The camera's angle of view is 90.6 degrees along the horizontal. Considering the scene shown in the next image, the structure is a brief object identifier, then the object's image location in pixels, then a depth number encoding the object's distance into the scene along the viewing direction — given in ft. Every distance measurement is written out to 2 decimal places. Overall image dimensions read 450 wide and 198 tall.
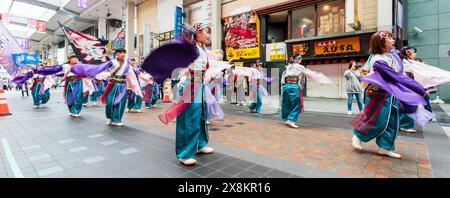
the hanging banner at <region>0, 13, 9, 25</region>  57.31
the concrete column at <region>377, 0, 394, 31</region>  32.81
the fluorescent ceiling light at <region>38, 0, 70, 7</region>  74.26
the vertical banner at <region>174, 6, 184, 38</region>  55.17
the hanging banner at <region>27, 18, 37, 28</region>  80.37
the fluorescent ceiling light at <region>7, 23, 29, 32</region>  95.92
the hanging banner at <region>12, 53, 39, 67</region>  26.14
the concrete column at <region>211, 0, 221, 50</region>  53.31
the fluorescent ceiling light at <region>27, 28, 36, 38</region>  114.89
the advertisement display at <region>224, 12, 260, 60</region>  49.52
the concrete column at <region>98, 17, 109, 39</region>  86.38
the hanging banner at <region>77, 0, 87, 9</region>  70.80
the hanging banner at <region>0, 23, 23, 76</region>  24.85
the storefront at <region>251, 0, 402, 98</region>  35.96
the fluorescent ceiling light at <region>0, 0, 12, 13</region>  67.77
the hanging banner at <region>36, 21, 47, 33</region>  79.35
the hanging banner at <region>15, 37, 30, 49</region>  110.25
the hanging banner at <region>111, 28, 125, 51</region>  71.34
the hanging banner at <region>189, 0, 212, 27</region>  56.13
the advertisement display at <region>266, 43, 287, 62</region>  47.11
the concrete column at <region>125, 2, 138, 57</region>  71.46
